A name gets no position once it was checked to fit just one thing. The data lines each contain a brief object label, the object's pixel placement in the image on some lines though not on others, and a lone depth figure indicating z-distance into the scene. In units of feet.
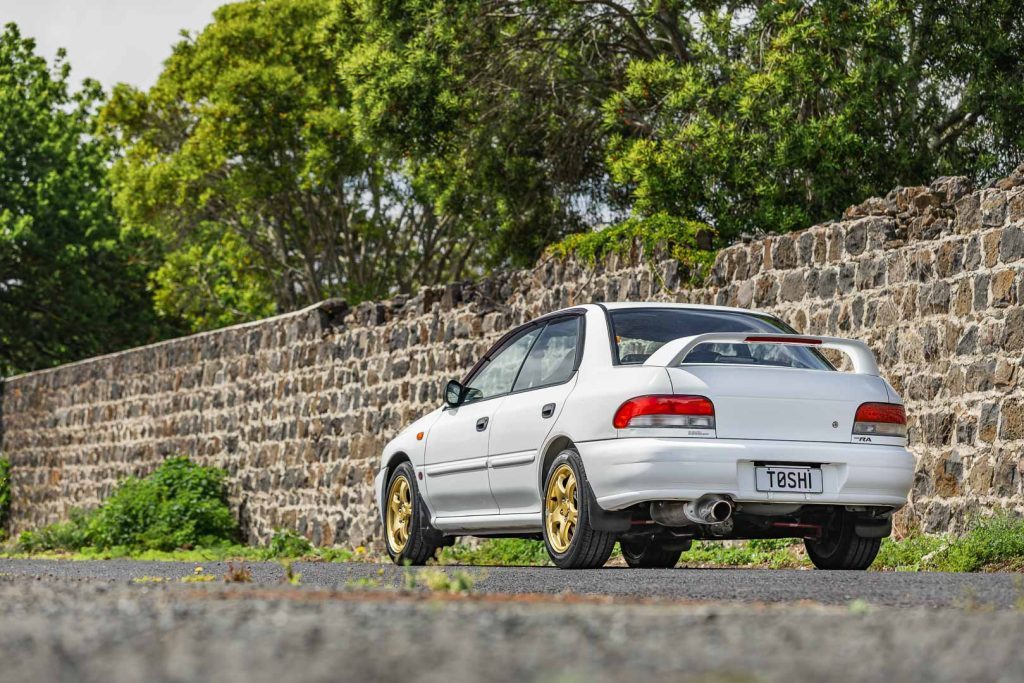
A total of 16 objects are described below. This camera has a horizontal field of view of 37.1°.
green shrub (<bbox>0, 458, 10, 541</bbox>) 84.79
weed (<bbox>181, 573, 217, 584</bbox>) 23.99
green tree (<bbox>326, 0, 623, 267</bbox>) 66.23
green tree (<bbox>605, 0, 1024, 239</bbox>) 54.85
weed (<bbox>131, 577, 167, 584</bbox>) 25.03
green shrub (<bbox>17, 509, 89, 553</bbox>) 61.98
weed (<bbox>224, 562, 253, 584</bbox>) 22.33
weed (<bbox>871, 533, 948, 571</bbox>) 31.71
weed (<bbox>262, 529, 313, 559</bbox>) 53.83
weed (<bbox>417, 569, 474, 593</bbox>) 18.40
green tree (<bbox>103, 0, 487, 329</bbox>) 95.71
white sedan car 26.48
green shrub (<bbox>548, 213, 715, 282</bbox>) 42.24
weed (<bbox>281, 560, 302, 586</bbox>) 20.63
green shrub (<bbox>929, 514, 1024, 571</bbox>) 29.37
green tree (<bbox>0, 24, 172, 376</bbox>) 106.01
